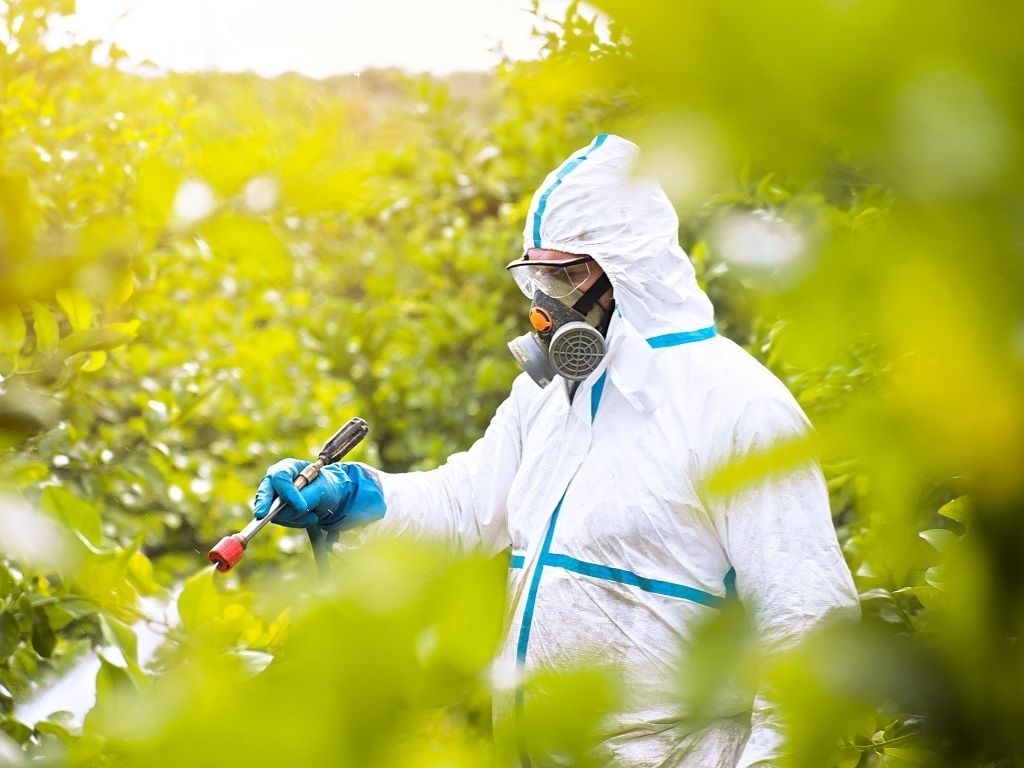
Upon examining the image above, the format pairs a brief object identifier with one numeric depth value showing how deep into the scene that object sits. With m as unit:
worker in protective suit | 3.90
